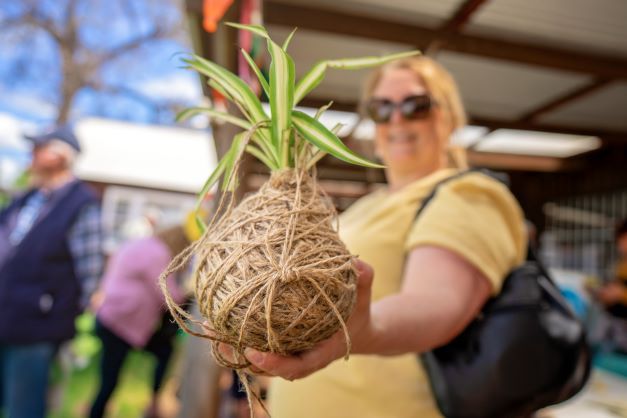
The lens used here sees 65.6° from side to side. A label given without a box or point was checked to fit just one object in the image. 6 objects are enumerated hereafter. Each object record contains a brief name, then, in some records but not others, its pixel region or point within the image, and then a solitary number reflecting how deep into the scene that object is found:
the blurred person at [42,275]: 2.71
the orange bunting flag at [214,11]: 1.83
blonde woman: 0.88
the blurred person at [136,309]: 3.79
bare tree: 12.34
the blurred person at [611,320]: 4.16
